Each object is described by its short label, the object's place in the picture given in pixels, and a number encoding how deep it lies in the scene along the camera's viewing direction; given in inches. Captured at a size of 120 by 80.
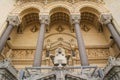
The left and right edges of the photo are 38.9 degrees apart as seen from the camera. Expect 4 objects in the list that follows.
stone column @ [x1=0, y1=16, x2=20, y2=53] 471.5
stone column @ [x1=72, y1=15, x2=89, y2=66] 409.1
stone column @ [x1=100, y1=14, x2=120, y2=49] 481.6
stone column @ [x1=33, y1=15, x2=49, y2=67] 408.2
